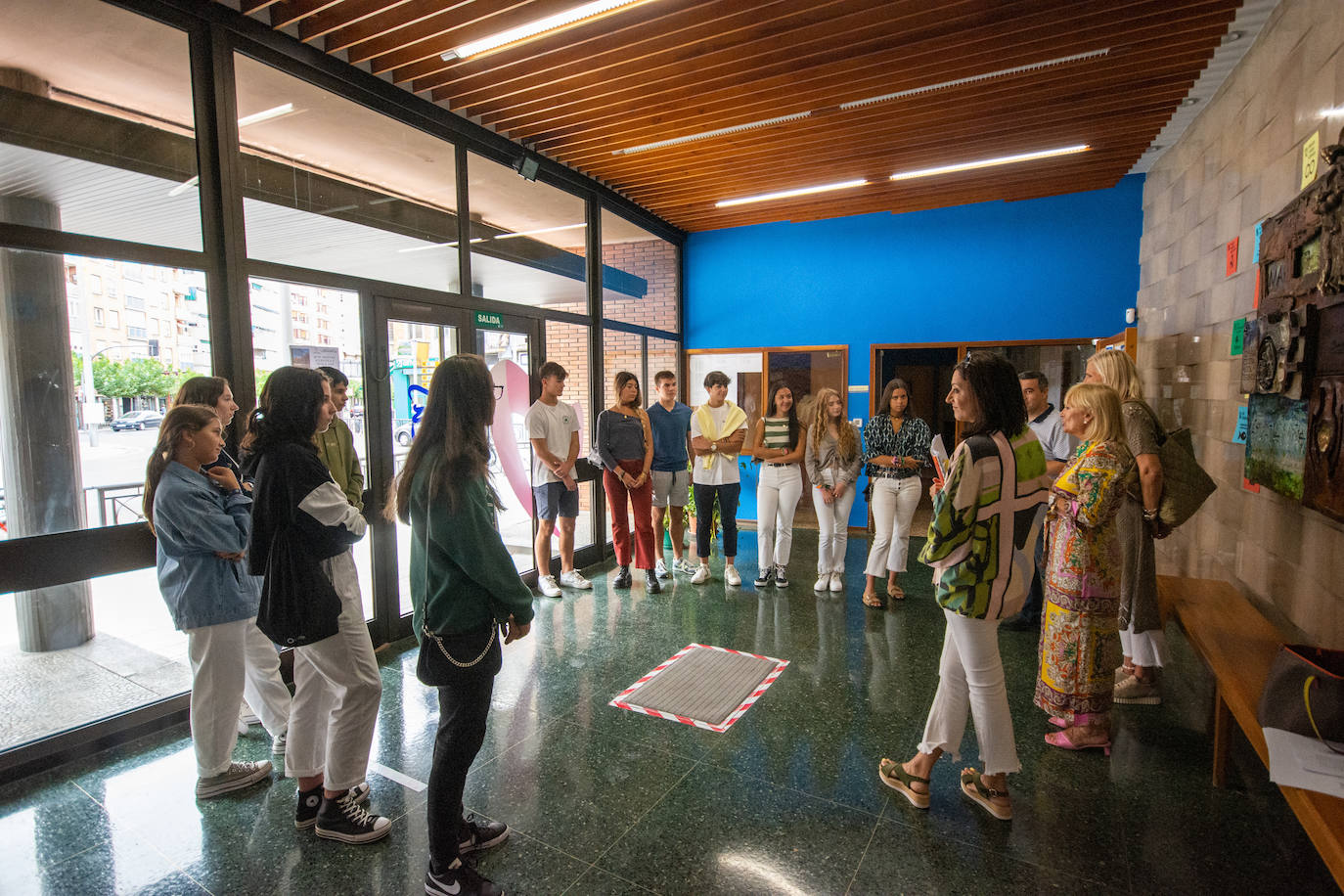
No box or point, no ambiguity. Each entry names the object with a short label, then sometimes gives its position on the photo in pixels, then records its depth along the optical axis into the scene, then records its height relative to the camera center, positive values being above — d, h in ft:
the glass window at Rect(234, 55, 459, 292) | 11.30 +4.30
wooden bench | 5.36 -3.53
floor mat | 10.55 -5.07
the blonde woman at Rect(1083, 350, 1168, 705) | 9.78 -2.43
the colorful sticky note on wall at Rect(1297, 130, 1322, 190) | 8.80 +3.11
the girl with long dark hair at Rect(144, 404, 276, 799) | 8.08 -2.08
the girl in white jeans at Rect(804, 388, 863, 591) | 16.39 -1.64
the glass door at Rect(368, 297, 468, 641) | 13.32 -0.08
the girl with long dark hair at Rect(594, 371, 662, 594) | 17.03 -1.84
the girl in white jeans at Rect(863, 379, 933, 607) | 15.57 -1.90
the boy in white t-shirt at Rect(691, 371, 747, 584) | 17.56 -1.82
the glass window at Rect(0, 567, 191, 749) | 10.23 -4.68
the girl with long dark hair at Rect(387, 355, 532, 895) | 6.21 -1.74
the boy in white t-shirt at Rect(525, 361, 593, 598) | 16.43 -1.73
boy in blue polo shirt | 17.69 -1.43
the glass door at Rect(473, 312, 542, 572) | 16.75 +0.11
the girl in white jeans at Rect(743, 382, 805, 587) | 16.98 -1.93
